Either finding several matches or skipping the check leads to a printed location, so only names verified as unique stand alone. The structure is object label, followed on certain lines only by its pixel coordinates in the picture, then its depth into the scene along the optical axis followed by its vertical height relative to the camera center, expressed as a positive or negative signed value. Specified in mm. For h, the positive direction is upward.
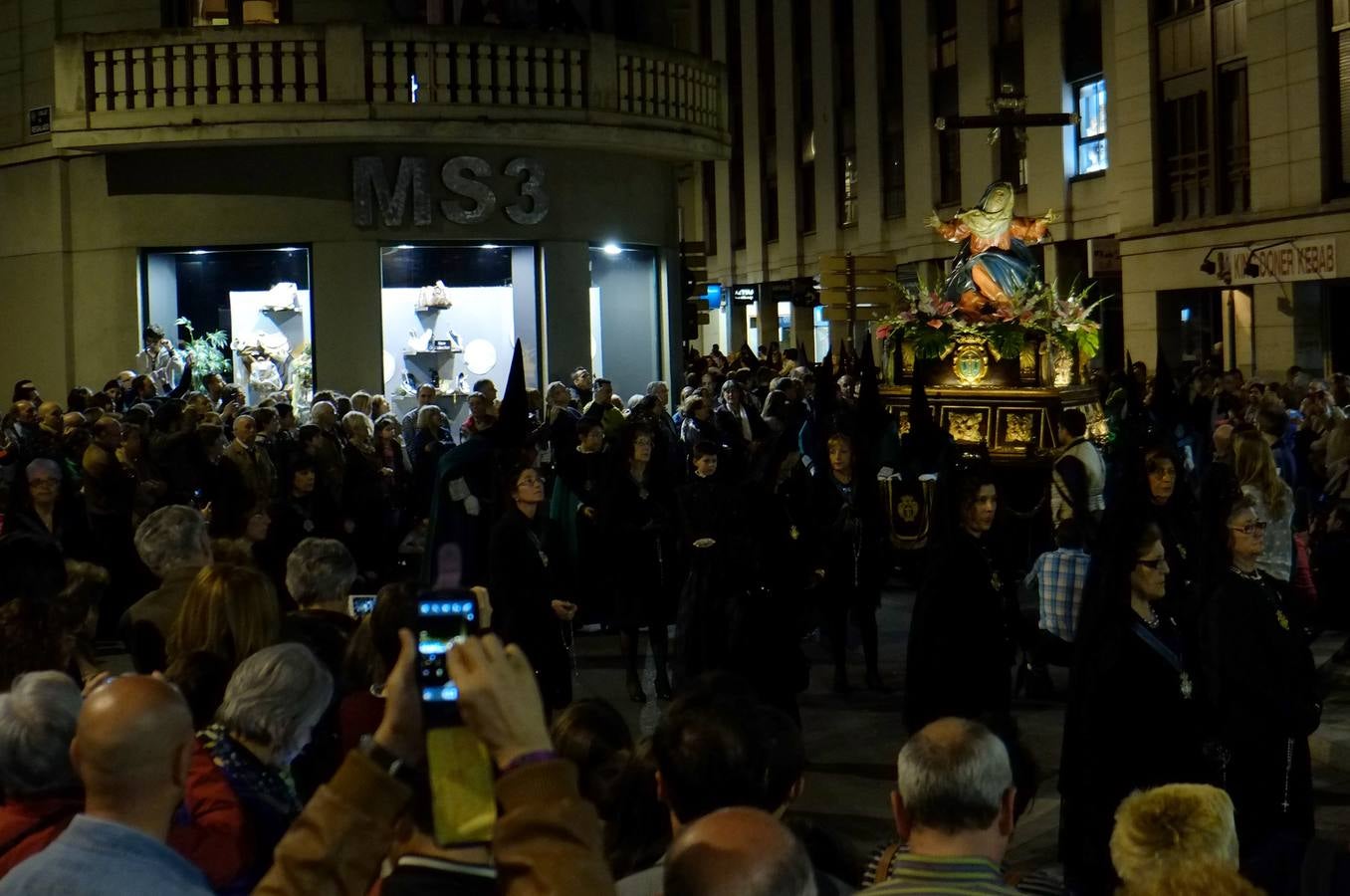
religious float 17016 +360
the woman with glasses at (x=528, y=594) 9875 -1111
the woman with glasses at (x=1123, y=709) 6797 -1259
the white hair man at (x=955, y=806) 3852 -933
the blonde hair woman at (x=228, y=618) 6242 -755
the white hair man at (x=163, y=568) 7219 -706
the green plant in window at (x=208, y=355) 21672 +591
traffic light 25997 +1535
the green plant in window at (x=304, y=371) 21969 +364
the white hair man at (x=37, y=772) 4195 -858
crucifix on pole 20047 +3004
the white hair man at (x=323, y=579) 7254 -732
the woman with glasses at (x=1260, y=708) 6922 -1291
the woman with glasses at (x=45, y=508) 11414 -666
